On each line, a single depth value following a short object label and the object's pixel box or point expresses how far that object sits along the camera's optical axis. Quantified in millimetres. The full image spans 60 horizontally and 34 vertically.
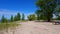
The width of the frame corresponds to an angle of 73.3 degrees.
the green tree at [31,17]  20181
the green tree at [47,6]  14396
